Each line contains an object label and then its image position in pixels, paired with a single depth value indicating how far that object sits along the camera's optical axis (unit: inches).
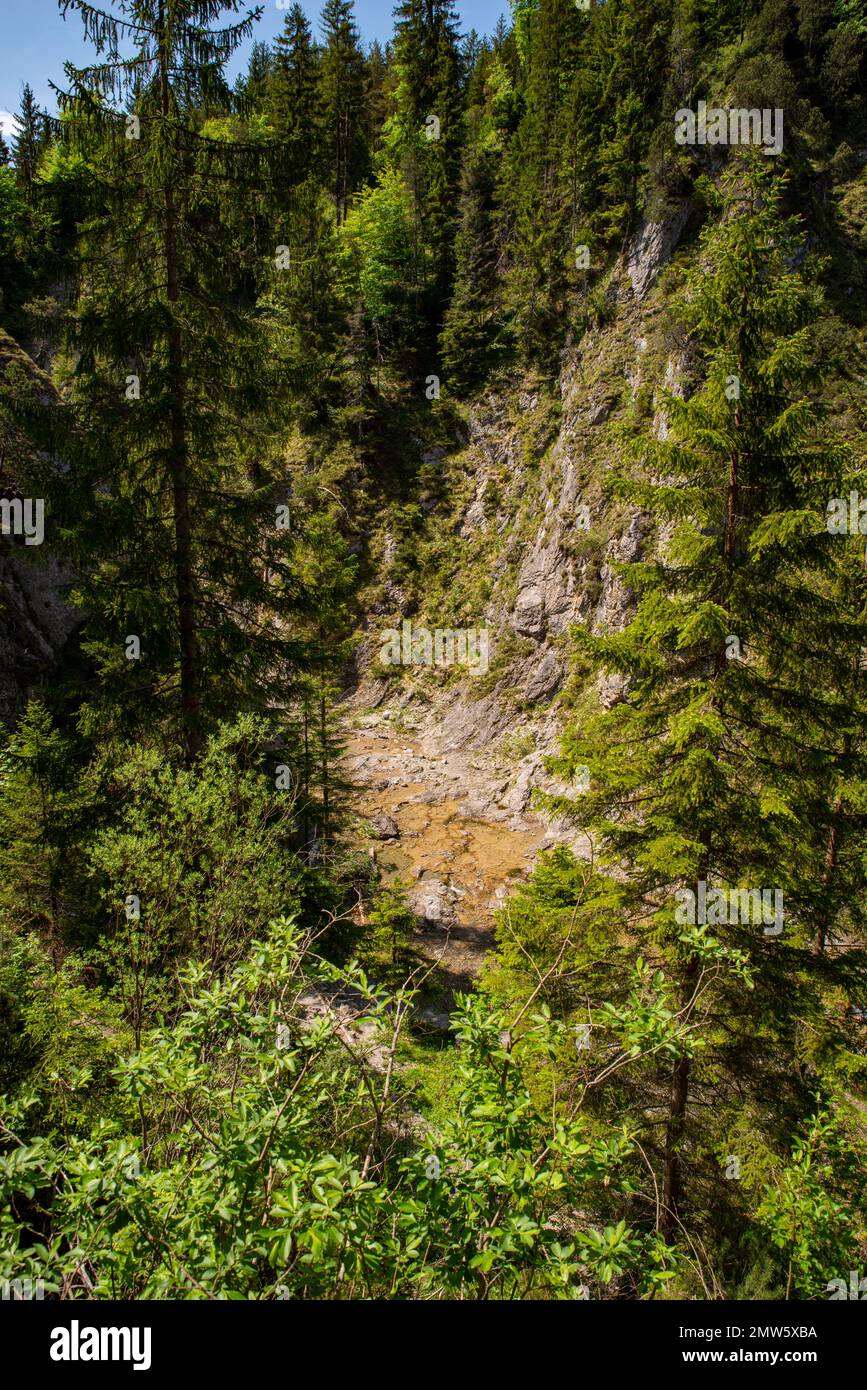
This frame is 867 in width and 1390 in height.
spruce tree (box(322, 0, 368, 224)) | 1476.4
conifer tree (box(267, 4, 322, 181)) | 1401.3
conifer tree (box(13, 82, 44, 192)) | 1366.0
